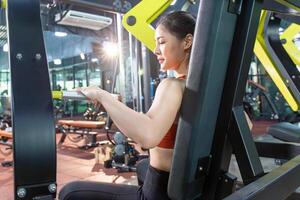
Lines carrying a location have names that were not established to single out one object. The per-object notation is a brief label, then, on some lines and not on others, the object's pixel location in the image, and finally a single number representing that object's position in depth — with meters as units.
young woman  0.92
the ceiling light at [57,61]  13.90
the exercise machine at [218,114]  0.88
